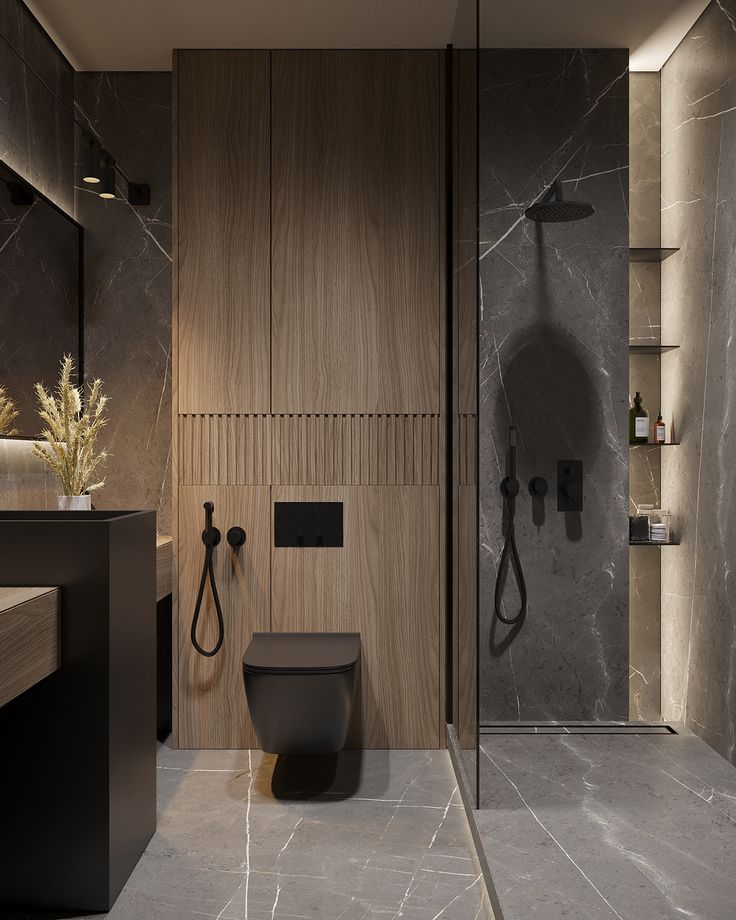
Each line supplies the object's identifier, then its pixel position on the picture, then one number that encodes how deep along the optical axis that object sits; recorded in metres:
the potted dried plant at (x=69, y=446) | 2.33
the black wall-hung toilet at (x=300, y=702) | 2.02
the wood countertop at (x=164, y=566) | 2.45
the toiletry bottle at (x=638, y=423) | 2.70
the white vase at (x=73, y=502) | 2.32
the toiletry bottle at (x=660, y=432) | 2.69
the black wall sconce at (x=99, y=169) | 2.40
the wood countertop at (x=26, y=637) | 1.36
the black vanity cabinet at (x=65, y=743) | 1.62
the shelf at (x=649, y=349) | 2.67
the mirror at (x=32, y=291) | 2.28
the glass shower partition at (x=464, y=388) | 2.01
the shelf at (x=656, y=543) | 2.68
